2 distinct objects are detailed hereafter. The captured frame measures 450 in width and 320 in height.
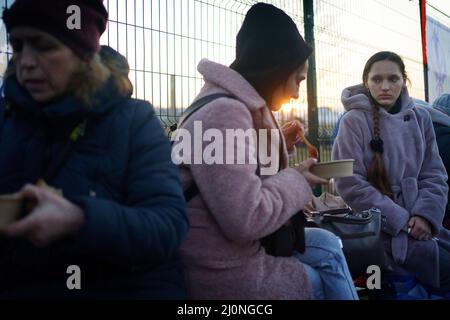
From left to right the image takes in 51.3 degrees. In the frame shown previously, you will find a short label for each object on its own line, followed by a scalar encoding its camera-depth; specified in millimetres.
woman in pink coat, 1379
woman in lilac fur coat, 2445
